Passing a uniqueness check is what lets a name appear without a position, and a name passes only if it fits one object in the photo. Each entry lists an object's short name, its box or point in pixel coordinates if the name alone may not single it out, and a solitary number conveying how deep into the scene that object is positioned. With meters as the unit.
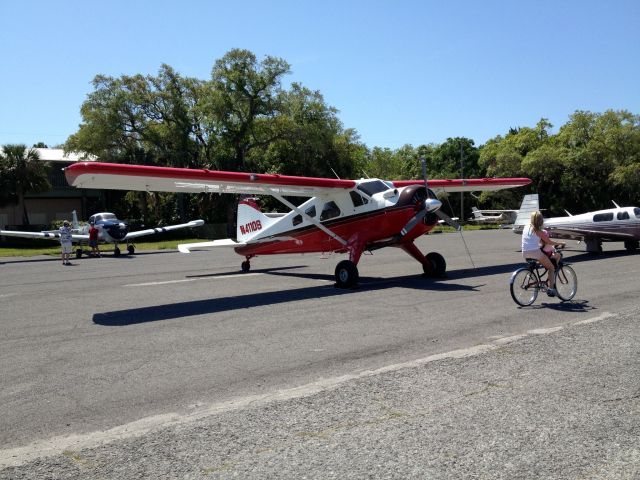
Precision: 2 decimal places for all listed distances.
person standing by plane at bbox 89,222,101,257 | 28.67
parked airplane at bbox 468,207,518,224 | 55.64
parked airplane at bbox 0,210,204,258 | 30.17
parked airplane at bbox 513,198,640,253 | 21.05
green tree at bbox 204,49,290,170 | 51.56
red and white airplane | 13.63
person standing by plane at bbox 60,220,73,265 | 24.39
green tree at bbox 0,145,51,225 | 46.25
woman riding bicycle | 10.27
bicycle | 10.30
